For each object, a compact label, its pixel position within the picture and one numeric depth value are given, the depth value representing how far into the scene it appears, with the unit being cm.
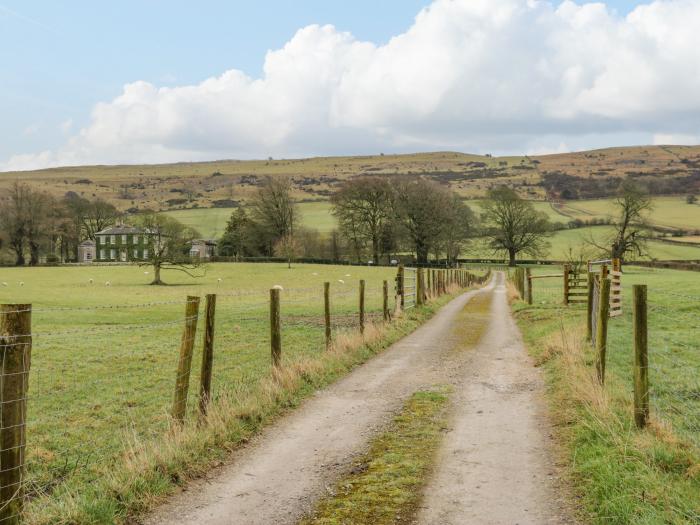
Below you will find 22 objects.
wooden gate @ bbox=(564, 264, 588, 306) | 2772
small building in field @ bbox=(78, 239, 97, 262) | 11244
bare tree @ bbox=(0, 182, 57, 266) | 9225
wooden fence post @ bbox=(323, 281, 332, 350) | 1385
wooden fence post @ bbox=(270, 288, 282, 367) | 1113
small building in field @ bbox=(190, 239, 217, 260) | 12062
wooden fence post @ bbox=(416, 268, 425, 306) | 2731
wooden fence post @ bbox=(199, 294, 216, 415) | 845
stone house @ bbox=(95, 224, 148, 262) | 11131
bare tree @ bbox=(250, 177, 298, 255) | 9581
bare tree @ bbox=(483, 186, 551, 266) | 8950
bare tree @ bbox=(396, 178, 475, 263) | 8294
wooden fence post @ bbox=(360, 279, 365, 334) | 1595
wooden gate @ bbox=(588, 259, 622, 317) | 2448
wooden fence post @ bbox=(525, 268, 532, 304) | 3045
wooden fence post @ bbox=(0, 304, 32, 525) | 522
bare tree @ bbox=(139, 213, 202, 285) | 5875
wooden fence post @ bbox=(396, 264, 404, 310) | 2305
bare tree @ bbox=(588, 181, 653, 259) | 6544
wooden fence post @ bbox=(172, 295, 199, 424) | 797
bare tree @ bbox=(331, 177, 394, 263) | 8688
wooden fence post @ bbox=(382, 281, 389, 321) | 1902
